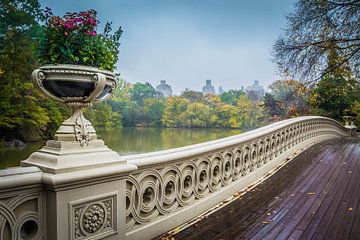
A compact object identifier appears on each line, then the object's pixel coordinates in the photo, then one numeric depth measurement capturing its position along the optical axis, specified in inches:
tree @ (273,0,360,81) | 366.0
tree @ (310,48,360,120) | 413.4
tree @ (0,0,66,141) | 697.0
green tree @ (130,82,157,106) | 2314.8
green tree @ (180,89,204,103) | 2343.1
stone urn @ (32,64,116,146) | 80.8
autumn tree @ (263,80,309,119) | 486.9
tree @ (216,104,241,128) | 1966.2
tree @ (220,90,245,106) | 2383.5
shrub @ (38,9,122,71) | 84.0
